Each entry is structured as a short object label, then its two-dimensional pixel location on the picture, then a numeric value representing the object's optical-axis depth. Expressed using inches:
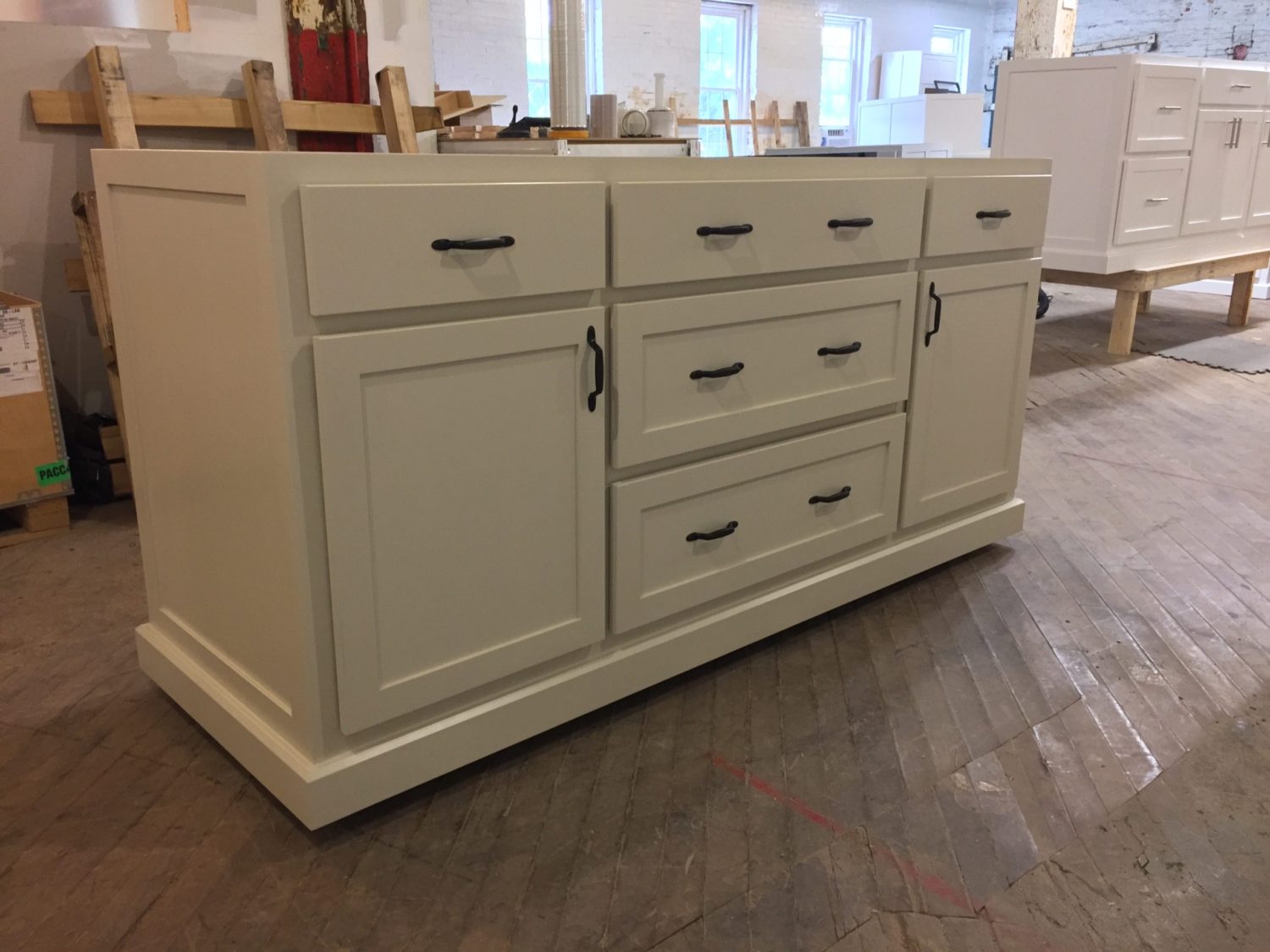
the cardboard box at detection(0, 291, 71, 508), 90.0
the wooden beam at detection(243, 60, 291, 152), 107.8
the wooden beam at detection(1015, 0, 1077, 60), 201.9
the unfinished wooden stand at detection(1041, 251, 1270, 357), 165.2
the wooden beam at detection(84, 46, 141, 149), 99.0
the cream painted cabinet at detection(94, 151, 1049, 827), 45.6
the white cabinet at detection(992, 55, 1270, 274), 159.0
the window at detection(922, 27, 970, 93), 370.3
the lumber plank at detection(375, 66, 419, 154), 115.4
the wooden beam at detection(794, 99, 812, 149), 342.0
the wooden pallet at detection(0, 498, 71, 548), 92.4
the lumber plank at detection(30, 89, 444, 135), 100.7
